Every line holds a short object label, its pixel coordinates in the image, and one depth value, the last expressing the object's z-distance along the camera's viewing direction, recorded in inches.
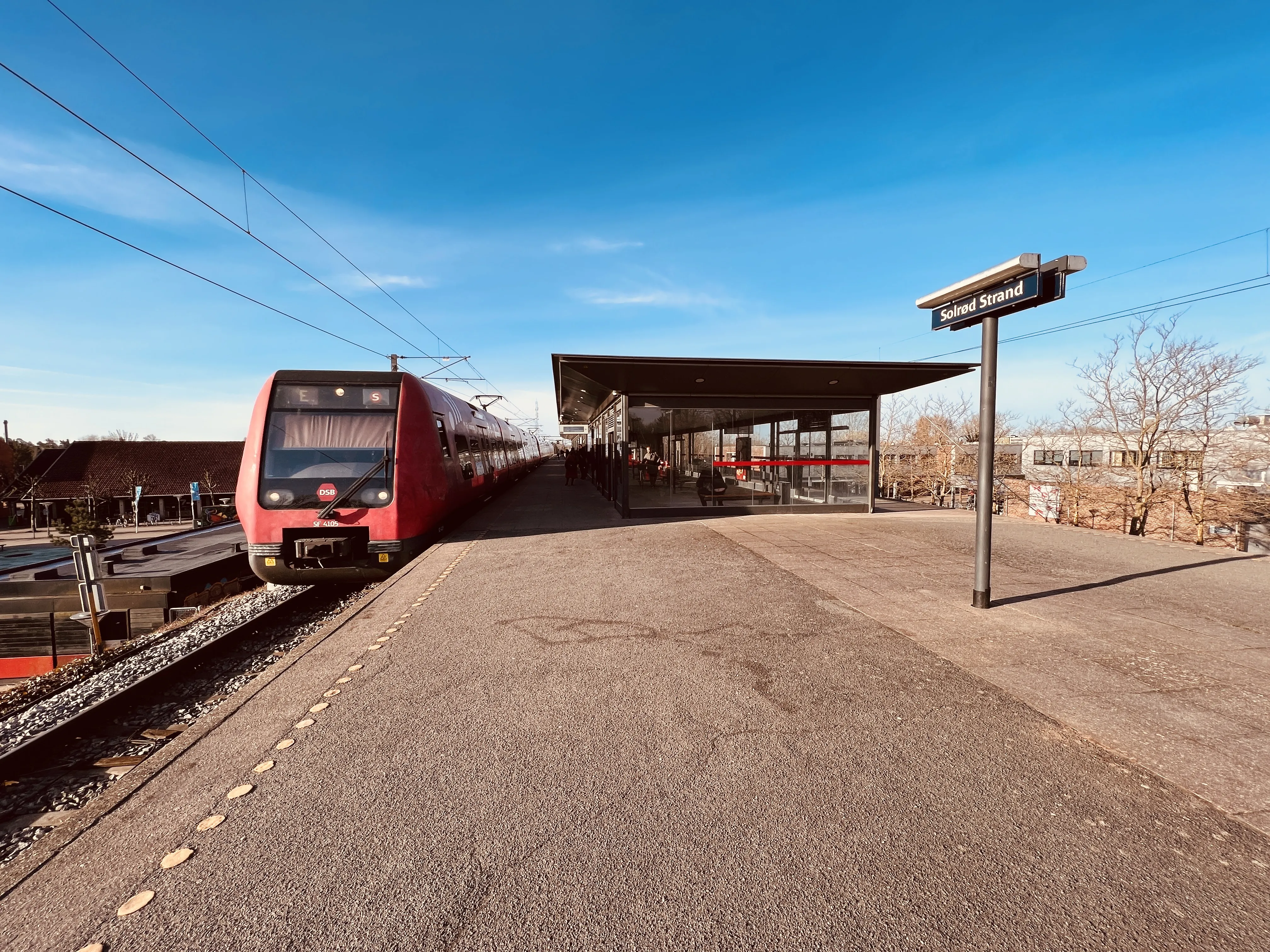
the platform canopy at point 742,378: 438.9
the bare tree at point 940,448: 794.8
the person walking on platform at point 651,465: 523.2
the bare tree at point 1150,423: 485.1
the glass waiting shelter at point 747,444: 520.1
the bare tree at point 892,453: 911.0
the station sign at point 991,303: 175.9
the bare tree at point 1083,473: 510.3
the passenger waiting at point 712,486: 536.7
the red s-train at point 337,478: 275.6
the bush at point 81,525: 891.4
